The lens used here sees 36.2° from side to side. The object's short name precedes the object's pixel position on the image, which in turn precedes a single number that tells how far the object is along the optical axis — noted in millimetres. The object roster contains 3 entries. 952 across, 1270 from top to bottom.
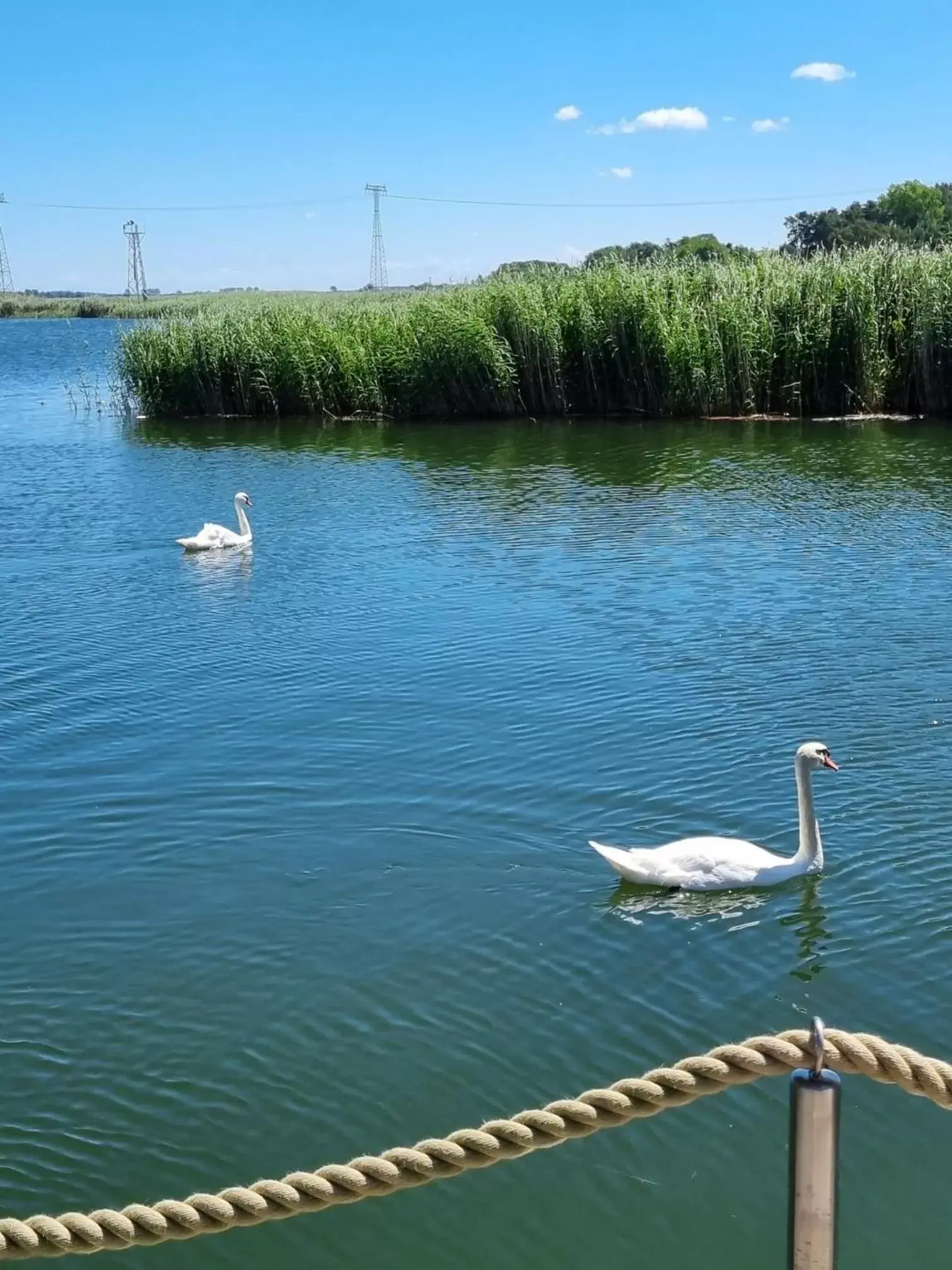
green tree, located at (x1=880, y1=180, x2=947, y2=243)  90688
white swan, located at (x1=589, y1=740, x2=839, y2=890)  7598
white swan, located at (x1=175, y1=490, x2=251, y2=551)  17547
